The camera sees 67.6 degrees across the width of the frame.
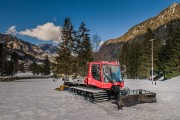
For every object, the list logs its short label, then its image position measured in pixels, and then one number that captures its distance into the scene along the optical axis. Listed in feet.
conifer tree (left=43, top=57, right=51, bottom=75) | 269.21
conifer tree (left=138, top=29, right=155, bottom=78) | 121.52
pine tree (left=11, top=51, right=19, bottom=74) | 218.96
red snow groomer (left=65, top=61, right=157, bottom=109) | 35.13
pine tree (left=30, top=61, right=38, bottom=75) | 301.06
